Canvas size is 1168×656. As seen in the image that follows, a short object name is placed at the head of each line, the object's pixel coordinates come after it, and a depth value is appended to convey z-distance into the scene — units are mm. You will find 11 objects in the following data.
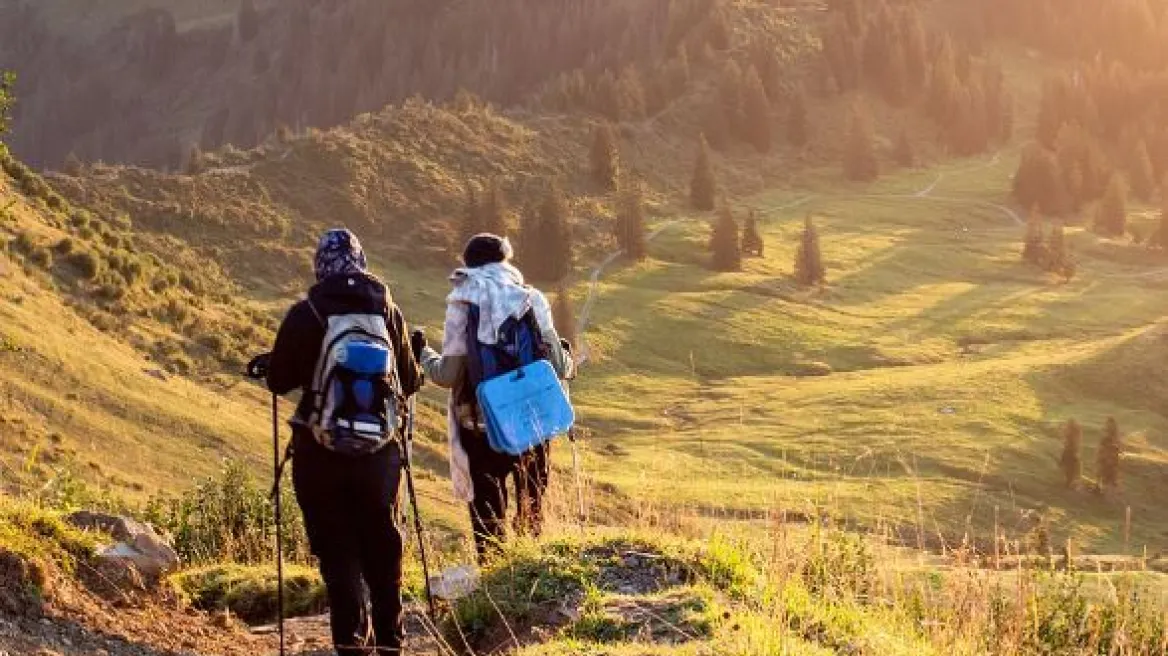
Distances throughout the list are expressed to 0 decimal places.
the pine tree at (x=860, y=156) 117812
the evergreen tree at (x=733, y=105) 116750
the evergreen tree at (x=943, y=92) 134875
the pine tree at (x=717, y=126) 114750
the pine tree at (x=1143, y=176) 125438
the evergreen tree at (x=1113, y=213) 108688
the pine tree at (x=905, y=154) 125438
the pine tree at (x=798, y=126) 121250
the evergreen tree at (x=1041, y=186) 115125
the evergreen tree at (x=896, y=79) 137000
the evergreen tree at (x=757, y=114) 116875
